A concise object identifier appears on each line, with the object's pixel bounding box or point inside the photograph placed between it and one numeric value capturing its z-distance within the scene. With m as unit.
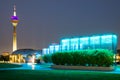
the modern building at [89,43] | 52.56
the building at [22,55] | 81.74
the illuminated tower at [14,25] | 142.12
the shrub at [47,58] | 61.05
